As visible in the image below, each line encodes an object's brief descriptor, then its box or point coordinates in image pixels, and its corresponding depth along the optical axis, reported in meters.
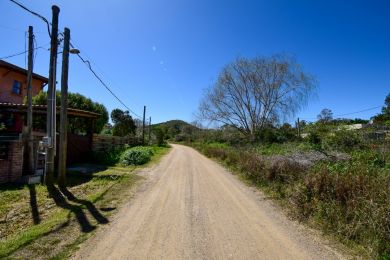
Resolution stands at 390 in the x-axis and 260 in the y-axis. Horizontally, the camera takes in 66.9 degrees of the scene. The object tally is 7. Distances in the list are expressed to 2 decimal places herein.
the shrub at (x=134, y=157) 18.53
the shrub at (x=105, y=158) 17.96
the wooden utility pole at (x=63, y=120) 9.84
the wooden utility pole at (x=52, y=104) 9.81
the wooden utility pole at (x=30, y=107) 11.43
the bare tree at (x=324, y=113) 47.41
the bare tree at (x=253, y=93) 34.66
